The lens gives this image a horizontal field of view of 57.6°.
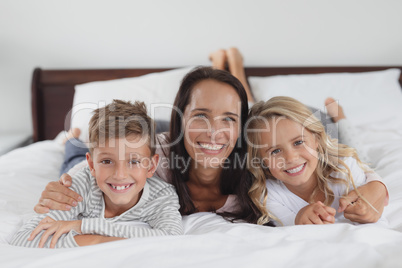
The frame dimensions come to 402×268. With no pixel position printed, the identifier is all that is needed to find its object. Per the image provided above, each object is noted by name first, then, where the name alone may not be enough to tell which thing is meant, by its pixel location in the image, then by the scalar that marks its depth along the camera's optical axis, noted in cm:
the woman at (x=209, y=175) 110
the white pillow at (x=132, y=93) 186
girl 116
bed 74
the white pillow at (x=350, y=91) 196
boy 96
